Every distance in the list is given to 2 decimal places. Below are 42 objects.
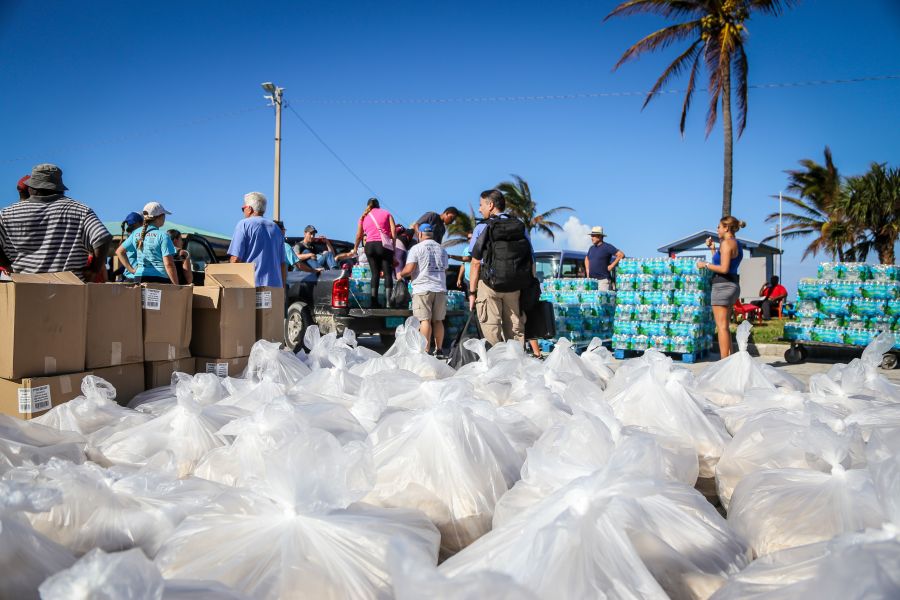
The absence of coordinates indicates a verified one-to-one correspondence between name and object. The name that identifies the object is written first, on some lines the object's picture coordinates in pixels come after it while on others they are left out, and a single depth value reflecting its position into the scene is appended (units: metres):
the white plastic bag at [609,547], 1.23
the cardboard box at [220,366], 3.87
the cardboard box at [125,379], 3.25
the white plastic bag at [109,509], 1.62
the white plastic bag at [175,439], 2.44
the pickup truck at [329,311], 7.00
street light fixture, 16.73
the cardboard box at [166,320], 3.47
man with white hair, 4.97
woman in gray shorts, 5.86
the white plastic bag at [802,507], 1.58
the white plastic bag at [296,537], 1.29
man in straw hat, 8.95
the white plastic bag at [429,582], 0.95
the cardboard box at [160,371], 3.54
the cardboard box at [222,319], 3.88
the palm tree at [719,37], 13.40
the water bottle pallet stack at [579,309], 8.24
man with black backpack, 5.01
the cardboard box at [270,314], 4.34
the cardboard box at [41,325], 2.78
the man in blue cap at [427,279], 5.94
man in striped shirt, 3.64
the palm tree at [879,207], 20.42
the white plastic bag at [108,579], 0.87
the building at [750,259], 20.03
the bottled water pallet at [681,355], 7.56
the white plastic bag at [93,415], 2.69
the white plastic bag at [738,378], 3.71
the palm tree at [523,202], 27.23
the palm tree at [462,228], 27.19
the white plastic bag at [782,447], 1.83
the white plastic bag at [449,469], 1.91
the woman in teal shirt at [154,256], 5.09
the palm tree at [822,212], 22.09
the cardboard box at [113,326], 3.16
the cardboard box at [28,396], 2.79
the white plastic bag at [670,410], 2.69
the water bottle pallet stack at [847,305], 7.25
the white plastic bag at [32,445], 2.17
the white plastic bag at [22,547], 1.20
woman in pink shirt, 7.07
